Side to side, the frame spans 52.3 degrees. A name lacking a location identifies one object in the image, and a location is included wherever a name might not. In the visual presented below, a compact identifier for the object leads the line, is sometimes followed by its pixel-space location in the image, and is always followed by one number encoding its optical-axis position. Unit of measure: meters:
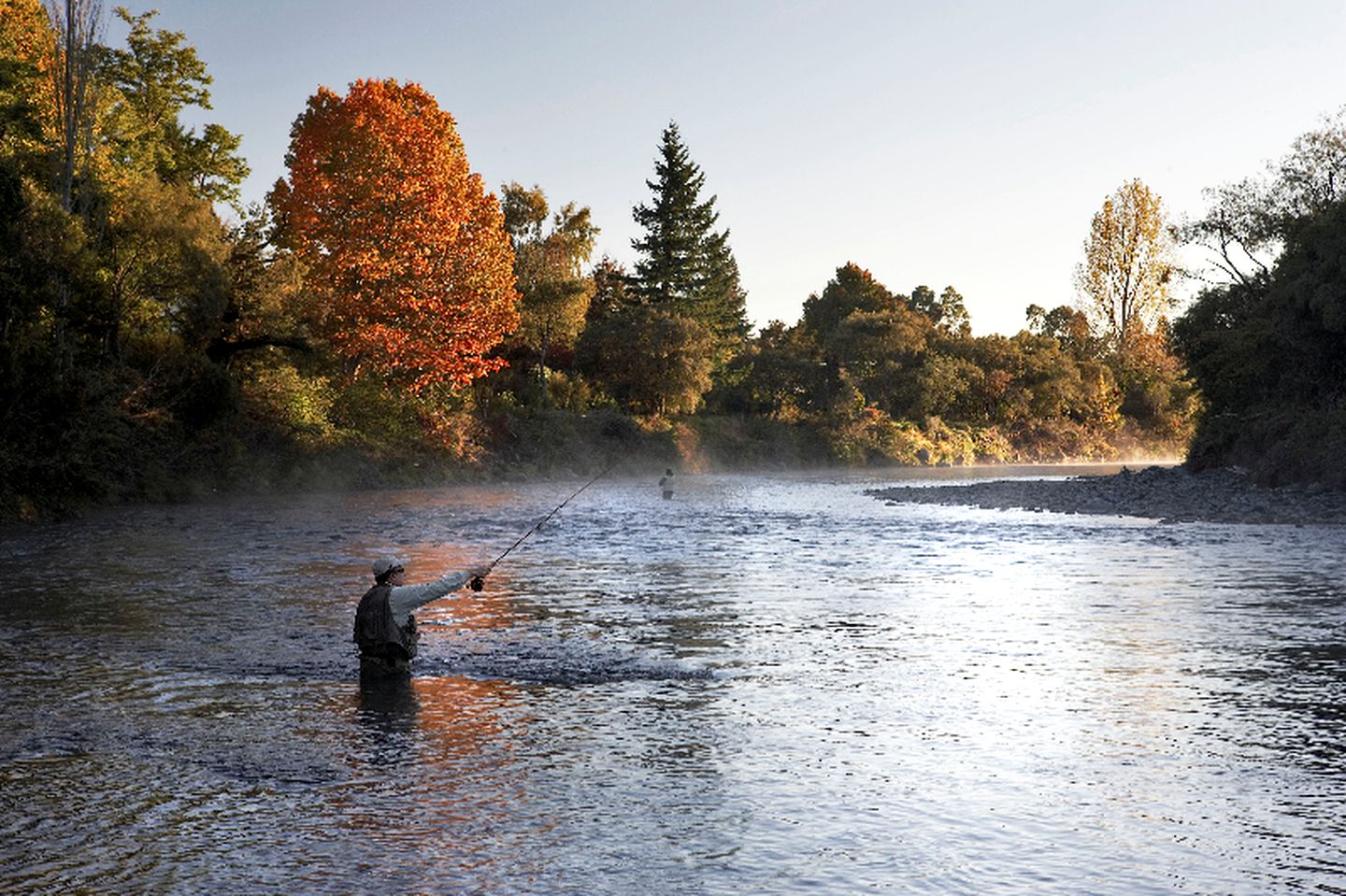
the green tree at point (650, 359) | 77.69
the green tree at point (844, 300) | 114.71
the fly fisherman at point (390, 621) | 13.68
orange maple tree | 58.03
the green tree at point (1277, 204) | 53.72
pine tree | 96.58
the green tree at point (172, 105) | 61.78
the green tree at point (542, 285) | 75.12
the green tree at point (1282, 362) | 44.84
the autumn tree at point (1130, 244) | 99.62
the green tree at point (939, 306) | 117.69
